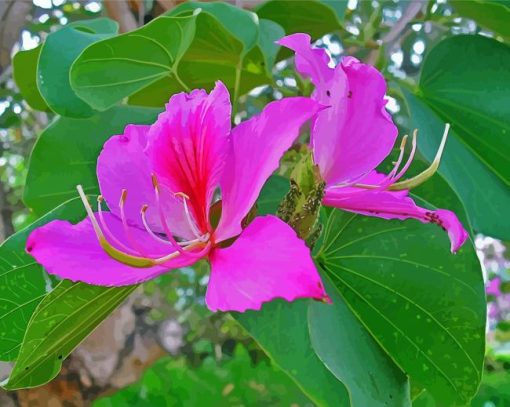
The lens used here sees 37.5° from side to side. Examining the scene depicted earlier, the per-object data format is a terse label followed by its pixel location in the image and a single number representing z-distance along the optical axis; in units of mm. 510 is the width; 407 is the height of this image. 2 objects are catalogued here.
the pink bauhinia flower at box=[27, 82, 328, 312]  310
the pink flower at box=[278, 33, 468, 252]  393
